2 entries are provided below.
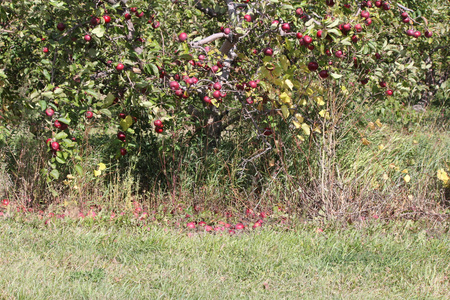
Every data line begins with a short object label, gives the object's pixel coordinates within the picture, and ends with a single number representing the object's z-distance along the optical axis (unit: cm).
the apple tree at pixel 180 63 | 700
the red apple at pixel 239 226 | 772
